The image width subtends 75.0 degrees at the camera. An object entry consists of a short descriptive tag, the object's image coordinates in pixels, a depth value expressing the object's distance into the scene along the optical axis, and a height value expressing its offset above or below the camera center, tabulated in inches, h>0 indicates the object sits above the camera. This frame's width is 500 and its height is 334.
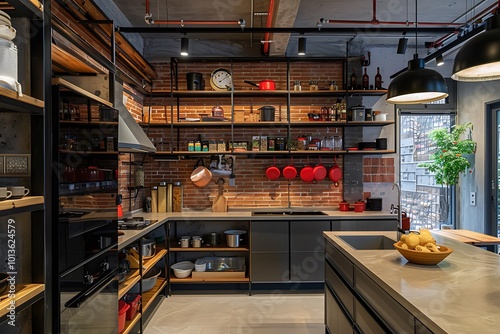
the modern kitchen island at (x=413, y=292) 47.9 -21.9
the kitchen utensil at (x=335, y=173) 174.1 -2.8
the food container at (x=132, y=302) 106.4 -44.3
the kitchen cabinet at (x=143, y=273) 101.1 -37.0
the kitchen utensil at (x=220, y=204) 172.7 -19.0
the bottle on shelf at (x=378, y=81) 173.6 +46.1
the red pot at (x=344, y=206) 170.6 -20.1
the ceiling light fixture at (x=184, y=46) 133.4 +50.5
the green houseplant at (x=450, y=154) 169.5 +7.3
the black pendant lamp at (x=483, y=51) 57.7 +21.3
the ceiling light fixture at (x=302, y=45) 134.7 +51.1
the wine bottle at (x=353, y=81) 172.7 +46.1
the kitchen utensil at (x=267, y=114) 169.6 +28.2
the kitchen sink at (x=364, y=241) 105.6 -23.9
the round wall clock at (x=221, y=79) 173.3 +47.8
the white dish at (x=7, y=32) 46.8 +20.0
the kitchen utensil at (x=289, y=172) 173.5 -2.1
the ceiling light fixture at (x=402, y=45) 137.7 +52.4
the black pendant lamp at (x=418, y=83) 82.0 +21.6
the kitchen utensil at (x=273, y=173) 174.6 -2.6
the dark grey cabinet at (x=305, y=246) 154.2 -37.0
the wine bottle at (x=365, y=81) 173.8 +46.3
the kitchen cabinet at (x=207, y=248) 154.9 -38.4
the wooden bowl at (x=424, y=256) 69.9 -19.4
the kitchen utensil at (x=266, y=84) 169.8 +43.8
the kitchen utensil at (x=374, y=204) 172.1 -19.3
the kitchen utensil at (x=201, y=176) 172.1 -4.0
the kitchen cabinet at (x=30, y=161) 54.2 +1.4
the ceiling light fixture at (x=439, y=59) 149.2 +49.7
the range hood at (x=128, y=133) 105.4 +12.6
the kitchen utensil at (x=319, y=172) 173.2 -2.5
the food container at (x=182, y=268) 155.6 -48.9
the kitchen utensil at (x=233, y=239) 157.9 -34.4
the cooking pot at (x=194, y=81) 169.2 +45.9
